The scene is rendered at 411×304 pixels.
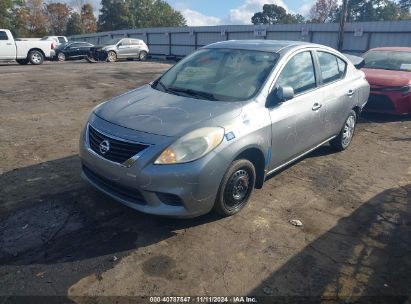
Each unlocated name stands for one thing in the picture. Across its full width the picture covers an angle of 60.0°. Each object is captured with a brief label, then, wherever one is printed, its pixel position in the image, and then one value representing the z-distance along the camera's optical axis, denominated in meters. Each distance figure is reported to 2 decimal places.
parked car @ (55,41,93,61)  24.11
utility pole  16.38
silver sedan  3.19
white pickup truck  17.56
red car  7.75
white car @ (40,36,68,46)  33.72
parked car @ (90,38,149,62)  23.16
